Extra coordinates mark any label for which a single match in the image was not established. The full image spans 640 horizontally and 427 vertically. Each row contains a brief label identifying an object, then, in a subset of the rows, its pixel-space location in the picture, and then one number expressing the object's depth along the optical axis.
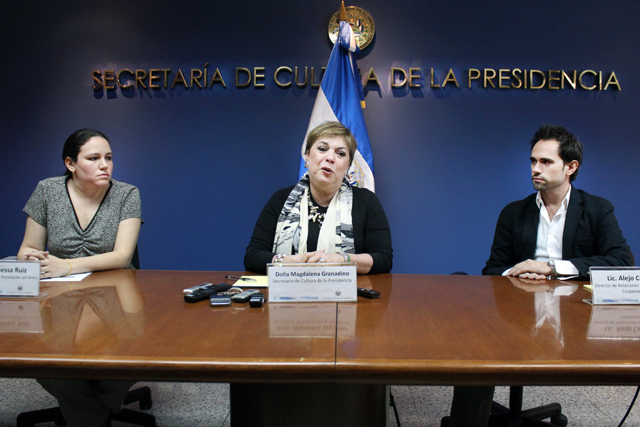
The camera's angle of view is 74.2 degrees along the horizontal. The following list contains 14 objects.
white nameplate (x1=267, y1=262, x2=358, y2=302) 1.24
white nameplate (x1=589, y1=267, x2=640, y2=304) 1.26
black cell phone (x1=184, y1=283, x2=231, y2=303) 1.29
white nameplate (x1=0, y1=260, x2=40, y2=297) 1.31
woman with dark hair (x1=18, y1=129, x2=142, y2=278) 1.98
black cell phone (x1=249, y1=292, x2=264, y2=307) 1.21
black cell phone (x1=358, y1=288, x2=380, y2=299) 1.34
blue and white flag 3.03
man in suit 1.89
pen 1.63
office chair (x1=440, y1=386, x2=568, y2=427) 1.80
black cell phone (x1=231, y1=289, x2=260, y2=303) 1.28
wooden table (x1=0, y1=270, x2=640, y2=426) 0.81
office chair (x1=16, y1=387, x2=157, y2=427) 1.82
